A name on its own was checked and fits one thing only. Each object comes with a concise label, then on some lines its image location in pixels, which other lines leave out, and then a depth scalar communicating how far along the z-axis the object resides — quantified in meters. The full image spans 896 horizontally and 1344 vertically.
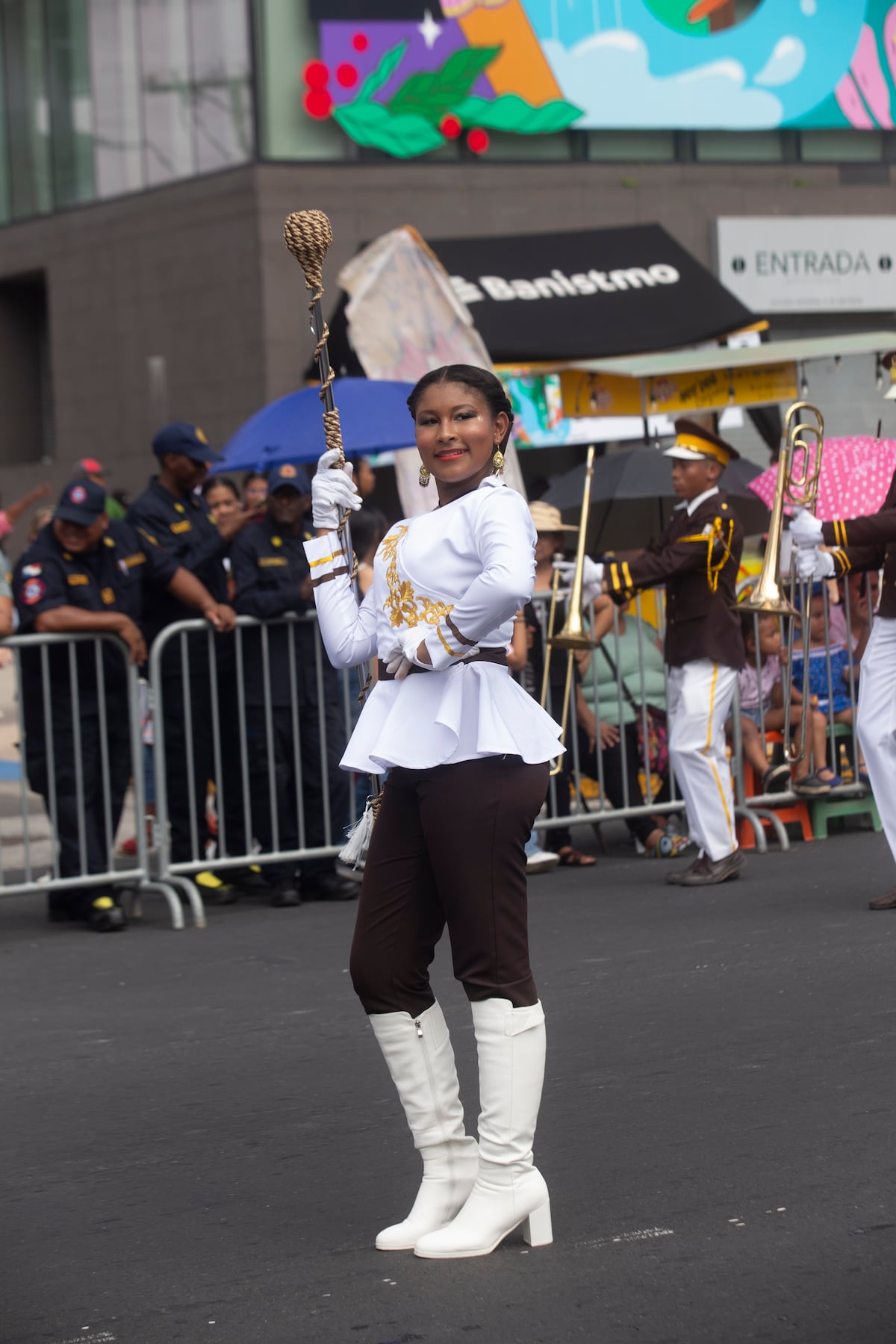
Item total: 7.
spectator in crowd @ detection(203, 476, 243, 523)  11.59
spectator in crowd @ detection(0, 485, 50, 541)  15.06
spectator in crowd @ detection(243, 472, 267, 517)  12.59
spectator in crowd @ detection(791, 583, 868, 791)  10.73
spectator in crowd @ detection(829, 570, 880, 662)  10.79
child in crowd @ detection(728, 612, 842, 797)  10.45
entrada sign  22.08
